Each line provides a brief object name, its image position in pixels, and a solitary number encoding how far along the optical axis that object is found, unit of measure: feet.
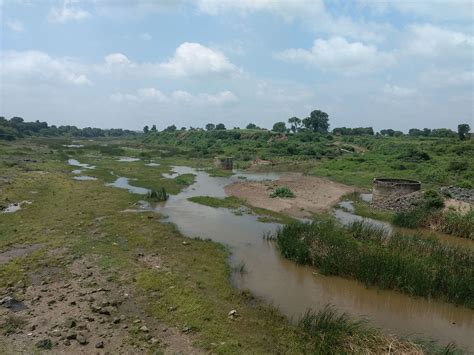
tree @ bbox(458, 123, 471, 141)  280.92
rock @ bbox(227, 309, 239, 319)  39.59
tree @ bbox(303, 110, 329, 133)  447.01
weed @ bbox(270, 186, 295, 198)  116.47
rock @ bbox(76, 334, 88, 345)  32.99
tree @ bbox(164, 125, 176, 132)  591.70
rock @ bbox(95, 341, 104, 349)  32.60
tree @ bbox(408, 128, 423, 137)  441.68
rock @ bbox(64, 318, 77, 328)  35.40
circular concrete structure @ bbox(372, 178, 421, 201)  105.50
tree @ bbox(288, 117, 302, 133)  475.72
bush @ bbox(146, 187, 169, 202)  104.12
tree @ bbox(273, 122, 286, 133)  467.15
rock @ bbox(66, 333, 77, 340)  33.47
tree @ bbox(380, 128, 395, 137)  453.99
